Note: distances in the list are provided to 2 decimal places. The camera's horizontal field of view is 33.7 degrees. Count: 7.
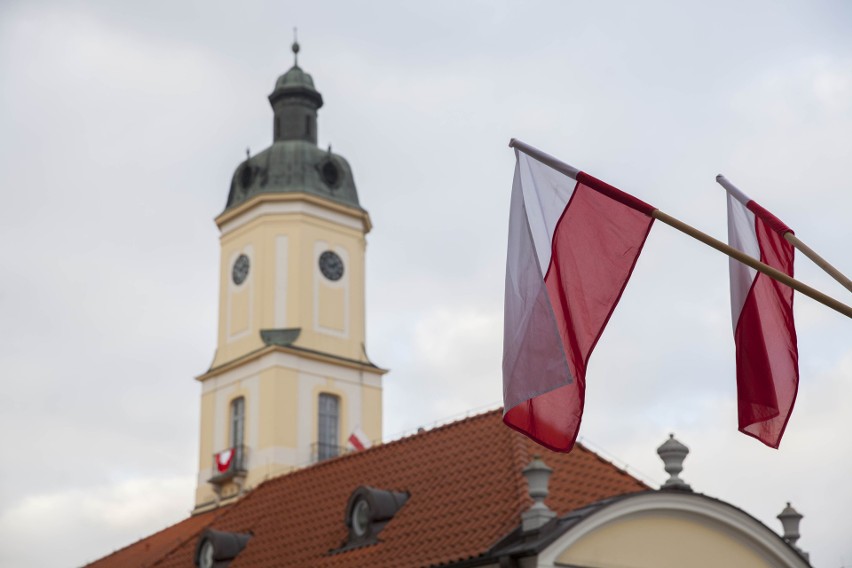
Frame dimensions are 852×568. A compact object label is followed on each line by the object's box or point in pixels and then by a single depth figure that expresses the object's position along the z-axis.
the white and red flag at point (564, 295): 13.23
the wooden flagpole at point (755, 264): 11.96
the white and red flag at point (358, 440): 51.22
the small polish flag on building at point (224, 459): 50.06
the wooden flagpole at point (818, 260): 12.15
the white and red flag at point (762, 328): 14.06
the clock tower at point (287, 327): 50.38
